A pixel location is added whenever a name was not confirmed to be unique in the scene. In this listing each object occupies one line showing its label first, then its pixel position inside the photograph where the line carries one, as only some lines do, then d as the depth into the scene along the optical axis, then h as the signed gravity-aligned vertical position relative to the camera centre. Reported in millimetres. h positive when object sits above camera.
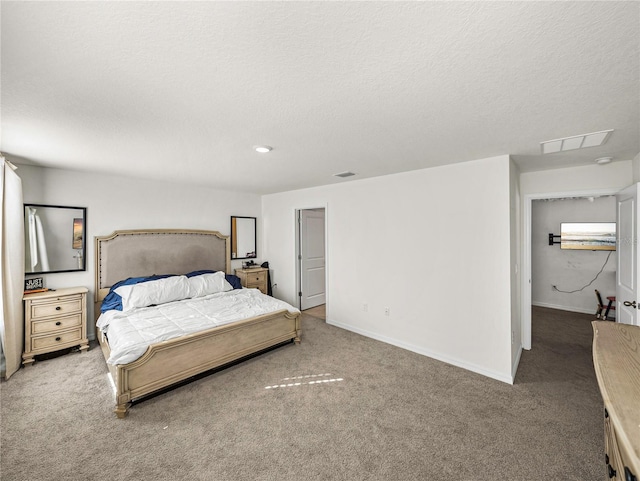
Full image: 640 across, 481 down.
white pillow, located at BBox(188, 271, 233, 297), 3989 -655
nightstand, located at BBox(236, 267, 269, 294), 5010 -681
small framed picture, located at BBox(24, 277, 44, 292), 3232 -514
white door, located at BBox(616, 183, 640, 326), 2391 -144
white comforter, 2455 -870
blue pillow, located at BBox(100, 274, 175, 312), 3430 -721
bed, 2430 -966
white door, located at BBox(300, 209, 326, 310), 5242 -364
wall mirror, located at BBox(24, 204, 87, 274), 3307 +28
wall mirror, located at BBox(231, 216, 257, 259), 5203 +62
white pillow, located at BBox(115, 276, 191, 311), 3422 -671
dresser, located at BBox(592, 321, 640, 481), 675 -471
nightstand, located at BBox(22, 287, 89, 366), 3055 -935
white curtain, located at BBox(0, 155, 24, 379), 2756 -299
